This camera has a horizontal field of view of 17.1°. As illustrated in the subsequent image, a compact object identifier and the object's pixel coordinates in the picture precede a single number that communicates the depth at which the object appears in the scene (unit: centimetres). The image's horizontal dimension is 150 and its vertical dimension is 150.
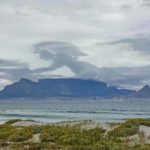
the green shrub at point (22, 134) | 3997
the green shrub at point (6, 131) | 4200
